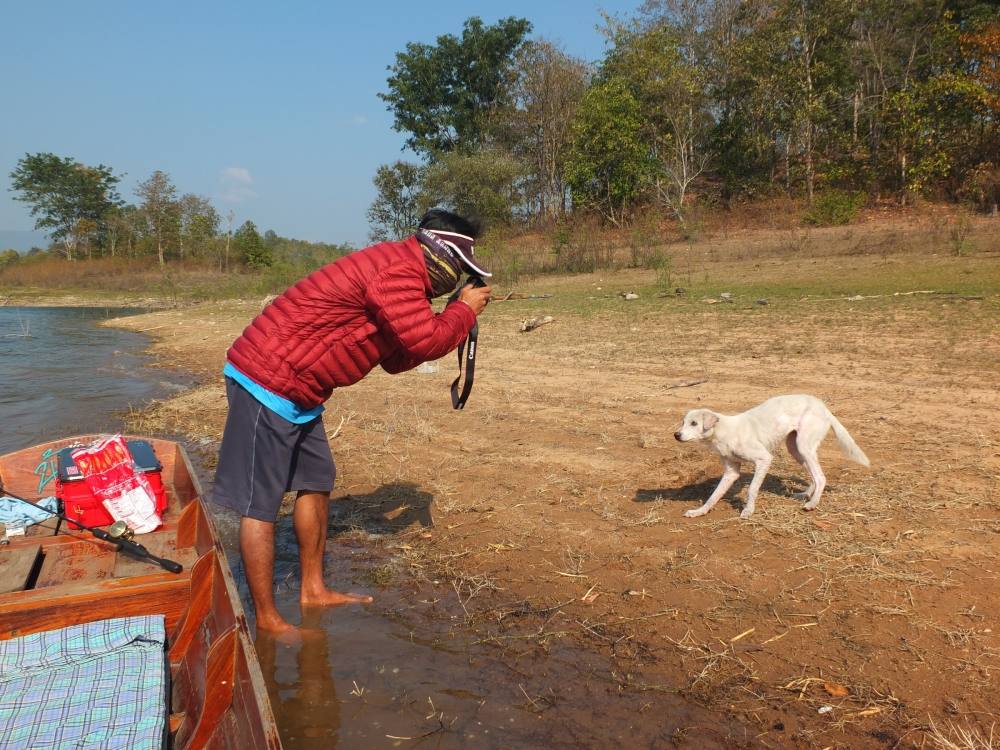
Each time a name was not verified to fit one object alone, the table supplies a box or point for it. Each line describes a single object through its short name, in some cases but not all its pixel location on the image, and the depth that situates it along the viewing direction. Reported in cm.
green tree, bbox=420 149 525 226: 3591
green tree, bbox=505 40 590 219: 3675
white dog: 512
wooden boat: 251
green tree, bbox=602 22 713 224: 3192
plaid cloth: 259
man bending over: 367
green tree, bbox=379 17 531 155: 4297
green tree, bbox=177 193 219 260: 4899
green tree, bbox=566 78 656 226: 3192
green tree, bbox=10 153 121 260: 5378
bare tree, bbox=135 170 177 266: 4856
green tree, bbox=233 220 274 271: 4666
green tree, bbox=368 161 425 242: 3897
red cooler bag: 423
